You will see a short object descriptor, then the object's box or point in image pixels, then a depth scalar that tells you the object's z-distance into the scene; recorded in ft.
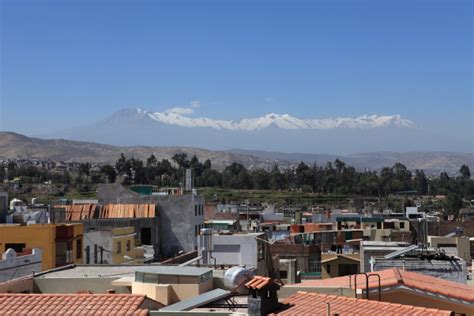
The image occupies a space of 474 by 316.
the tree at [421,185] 586.61
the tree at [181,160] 581.53
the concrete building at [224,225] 159.88
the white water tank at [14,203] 153.07
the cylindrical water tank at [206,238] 88.84
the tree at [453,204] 374.84
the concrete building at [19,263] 73.97
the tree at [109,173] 493.32
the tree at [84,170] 559.79
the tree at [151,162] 525.55
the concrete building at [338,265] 138.62
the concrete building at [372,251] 106.01
